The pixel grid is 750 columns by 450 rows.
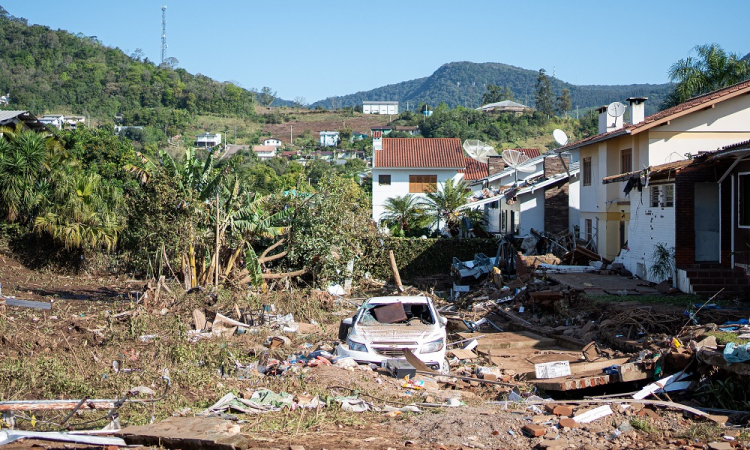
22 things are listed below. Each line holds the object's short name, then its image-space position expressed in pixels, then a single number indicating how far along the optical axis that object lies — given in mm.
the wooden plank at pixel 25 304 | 18127
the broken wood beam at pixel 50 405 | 8719
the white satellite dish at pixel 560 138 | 30438
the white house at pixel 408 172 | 51219
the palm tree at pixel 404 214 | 39562
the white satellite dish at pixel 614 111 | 27484
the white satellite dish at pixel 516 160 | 36156
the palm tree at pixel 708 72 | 34594
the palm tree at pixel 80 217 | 25719
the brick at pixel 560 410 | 9031
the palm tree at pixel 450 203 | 37406
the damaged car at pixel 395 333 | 12023
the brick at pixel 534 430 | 8066
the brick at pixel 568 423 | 8422
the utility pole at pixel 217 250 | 21922
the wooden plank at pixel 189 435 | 7113
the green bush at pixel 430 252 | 32219
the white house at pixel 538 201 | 31859
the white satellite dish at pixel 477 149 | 41406
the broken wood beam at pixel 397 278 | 26442
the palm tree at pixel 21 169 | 25531
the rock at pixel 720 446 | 7592
